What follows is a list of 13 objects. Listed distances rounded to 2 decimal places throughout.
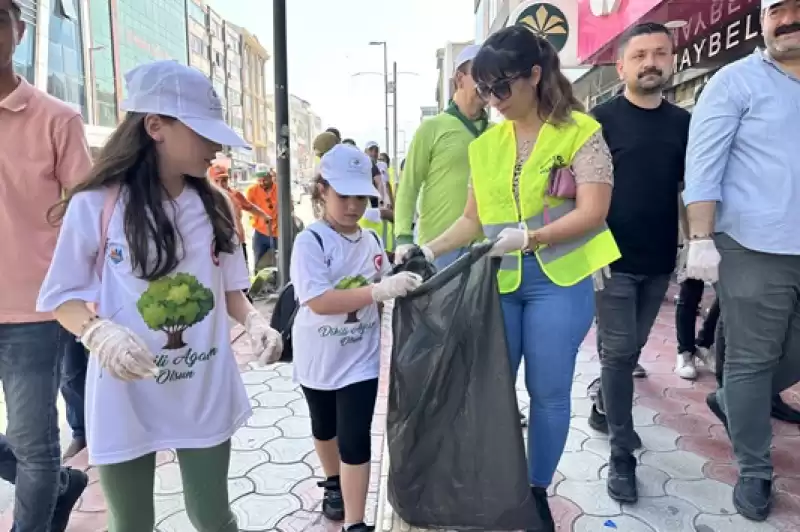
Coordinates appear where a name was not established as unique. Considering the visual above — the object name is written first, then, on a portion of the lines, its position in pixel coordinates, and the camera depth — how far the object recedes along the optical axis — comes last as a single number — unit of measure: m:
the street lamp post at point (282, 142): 5.78
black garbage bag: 1.81
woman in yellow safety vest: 1.89
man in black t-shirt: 2.38
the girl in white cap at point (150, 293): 1.35
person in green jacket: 2.82
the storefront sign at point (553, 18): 6.77
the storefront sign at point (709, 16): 4.98
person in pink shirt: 1.83
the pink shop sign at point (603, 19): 5.40
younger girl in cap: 1.94
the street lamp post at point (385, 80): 26.55
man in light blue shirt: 2.09
